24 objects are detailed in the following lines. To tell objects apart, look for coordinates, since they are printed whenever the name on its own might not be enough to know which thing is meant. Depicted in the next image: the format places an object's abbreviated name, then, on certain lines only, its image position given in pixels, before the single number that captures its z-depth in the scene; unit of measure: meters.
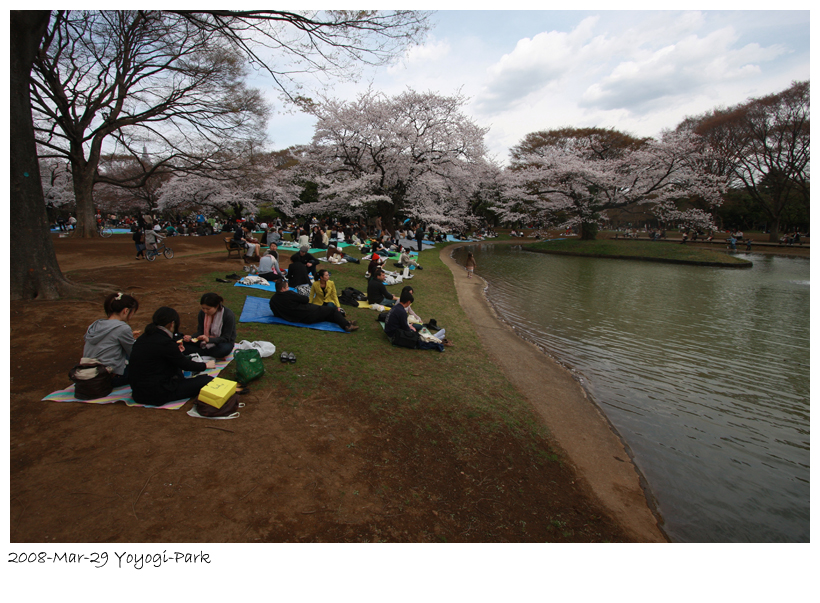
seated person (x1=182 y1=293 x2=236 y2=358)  5.04
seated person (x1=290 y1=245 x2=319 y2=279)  9.73
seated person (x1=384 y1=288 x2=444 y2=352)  6.78
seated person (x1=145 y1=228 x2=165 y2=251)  12.80
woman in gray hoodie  3.96
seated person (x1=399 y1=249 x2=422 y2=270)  15.84
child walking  16.40
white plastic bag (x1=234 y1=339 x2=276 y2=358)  5.49
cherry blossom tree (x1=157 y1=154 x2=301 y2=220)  28.11
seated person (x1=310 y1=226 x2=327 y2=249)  17.31
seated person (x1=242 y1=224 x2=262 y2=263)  12.61
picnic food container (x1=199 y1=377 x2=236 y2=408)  3.94
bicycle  13.01
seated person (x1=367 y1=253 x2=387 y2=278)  11.24
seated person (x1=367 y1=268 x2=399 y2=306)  9.45
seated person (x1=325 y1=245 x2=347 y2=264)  15.08
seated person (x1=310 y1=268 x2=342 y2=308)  7.78
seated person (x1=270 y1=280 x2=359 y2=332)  7.09
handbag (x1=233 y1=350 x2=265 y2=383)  4.62
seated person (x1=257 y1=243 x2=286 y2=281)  10.52
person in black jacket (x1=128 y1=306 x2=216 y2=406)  3.80
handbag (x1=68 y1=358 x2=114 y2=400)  3.89
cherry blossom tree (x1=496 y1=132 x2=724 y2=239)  28.83
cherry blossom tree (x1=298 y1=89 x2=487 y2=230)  23.05
